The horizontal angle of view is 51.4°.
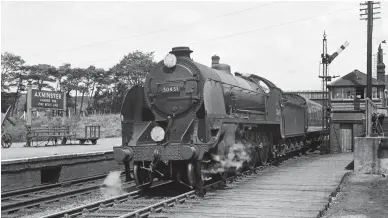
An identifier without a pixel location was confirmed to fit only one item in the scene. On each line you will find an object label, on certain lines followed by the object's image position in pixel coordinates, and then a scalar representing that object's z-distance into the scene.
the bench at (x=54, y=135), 21.07
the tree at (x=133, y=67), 51.06
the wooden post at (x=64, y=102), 23.62
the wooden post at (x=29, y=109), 20.92
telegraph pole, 18.27
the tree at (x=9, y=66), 44.03
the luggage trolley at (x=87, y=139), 22.93
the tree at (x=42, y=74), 48.28
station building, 32.56
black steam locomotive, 8.96
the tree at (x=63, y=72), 51.38
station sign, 21.59
